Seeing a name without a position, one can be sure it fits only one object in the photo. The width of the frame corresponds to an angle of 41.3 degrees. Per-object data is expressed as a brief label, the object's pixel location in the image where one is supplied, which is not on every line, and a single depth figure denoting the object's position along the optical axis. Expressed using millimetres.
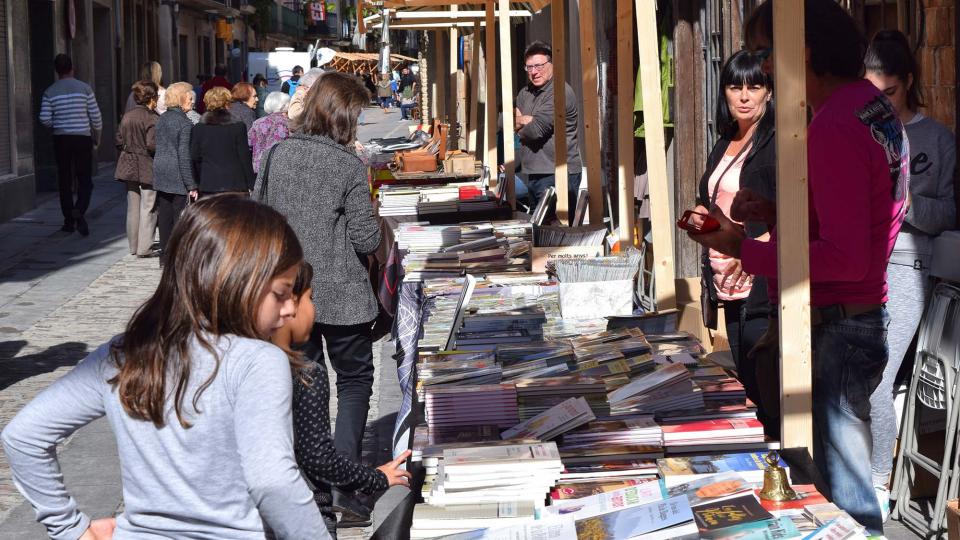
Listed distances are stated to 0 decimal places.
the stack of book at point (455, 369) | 3506
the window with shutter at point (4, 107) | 16234
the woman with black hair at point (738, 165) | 4484
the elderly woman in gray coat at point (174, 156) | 10906
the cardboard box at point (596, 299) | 4750
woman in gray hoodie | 4492
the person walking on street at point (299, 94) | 9711
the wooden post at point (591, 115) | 6691
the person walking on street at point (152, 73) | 14258
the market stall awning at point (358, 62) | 47488
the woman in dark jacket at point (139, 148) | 12164
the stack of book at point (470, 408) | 3270
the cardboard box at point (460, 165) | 11203
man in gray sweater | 9203
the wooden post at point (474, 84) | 13375
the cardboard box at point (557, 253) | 5977
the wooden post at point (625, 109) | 5746
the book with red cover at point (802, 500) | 2715
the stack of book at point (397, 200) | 8148
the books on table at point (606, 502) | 2707
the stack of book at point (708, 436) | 3102
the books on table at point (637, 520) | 2535
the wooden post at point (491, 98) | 9492
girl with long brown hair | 2240
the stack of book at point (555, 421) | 3107
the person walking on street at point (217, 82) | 16828
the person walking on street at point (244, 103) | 12656
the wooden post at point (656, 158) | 5098
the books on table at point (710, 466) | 2914
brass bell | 2734
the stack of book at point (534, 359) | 3600
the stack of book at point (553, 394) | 3316
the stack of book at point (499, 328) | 4227
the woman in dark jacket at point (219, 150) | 10516
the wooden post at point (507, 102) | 7891
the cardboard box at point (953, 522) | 3609
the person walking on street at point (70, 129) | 13969
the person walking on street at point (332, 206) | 4988
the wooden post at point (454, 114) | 18889
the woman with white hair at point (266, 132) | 10719
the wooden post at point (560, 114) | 7312
